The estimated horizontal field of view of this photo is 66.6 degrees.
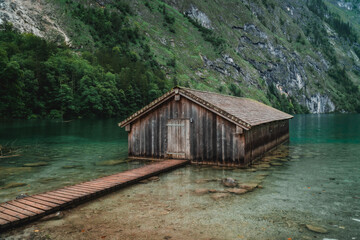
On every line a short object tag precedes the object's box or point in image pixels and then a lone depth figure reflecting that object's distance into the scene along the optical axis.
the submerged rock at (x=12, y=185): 11.58
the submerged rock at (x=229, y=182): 11.38
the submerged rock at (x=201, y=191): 10.30
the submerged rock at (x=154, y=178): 12.36
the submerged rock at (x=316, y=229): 6.91
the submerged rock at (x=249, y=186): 10.99
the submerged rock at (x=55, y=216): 7.71
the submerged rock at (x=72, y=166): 16.47
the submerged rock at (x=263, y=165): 15.56
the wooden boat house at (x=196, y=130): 14.78
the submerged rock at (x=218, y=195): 9.72
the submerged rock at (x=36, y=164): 16.56
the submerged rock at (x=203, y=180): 12.12
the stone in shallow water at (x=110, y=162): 17.08
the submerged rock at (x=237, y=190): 10.38
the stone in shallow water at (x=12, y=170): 14.33
